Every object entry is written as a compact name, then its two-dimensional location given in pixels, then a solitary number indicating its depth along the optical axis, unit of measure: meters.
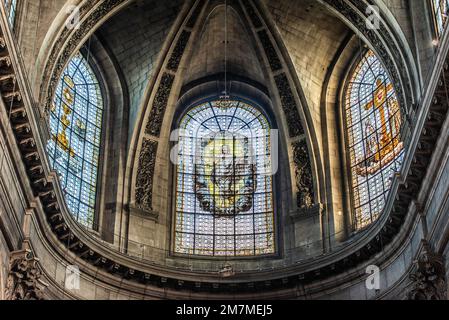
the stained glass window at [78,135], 29.98
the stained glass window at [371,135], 30.00
